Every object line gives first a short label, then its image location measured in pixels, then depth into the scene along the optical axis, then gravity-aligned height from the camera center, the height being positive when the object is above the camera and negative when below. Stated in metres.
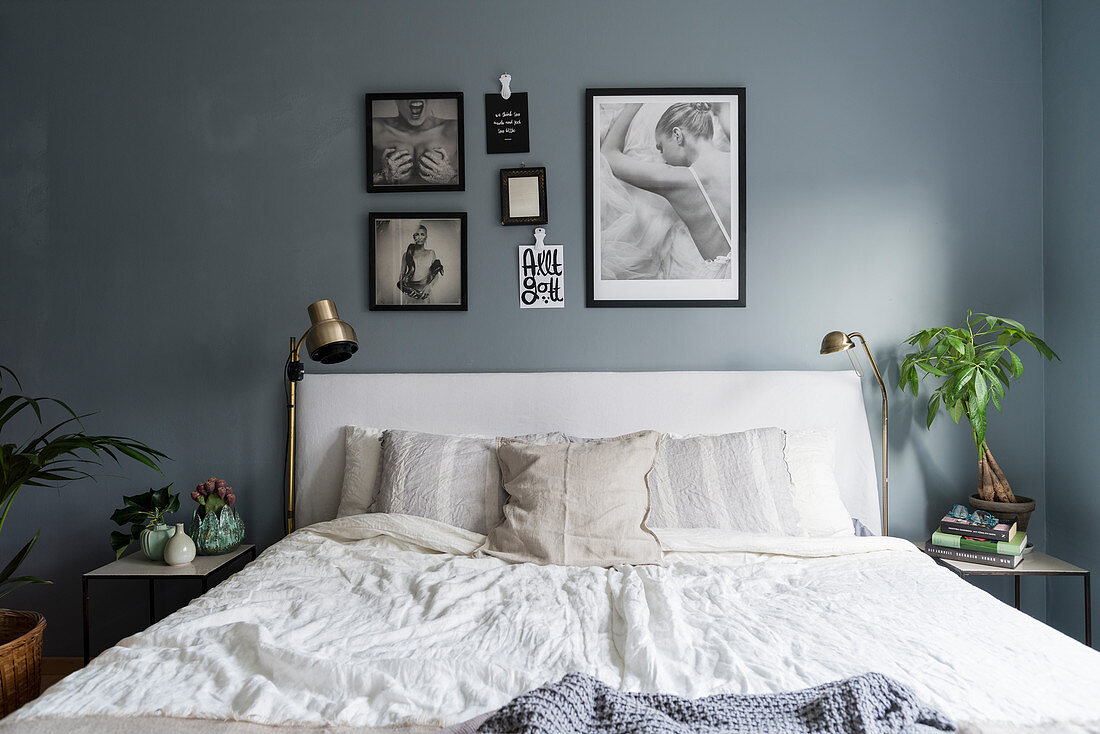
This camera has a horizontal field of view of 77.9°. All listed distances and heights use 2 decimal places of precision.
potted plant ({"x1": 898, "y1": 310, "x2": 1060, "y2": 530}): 2.39 -0.08
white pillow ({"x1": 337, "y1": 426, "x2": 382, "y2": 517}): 2.46 -0.41
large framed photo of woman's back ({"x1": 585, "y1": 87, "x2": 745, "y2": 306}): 2.71 +0.61
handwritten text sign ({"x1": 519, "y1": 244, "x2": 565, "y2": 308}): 2.73 +0.32
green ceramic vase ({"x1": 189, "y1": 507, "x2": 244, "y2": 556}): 2.45 -0.63
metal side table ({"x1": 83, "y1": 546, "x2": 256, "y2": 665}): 2.28 -0.72
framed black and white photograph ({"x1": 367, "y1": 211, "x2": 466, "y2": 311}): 2.73 +0.39
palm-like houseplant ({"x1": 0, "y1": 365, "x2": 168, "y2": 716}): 1.92 -0.80
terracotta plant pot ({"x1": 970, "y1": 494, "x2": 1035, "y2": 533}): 2.44 -0.56
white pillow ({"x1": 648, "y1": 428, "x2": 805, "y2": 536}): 2.20 -0.43
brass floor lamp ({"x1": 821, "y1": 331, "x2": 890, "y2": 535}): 2.41 +0.02
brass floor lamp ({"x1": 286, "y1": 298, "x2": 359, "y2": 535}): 2.34 +0.07
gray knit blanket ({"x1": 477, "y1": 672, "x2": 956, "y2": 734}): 0.94 -0.52
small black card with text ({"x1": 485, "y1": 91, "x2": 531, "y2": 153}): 2.72 +0.94
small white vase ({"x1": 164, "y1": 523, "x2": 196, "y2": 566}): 2.36 -0.67
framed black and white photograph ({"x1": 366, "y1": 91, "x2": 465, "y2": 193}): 2.73 +0.86
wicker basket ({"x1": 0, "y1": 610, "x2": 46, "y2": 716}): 1.90 -0.87
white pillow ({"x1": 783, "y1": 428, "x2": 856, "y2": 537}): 2.27 -0.44
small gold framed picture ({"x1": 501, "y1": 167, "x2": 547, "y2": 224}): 2.71 +0.64
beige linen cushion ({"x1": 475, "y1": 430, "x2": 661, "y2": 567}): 2.03 -0.46
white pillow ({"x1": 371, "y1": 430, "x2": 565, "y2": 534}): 2.25 -0.42
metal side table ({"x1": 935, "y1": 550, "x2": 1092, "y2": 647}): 2.29 -0.73
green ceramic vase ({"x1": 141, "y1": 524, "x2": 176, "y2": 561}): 2.40 -0.64
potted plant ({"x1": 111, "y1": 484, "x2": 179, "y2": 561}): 2.46 -0.56
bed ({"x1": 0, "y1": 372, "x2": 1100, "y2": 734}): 1.14 -0.60
